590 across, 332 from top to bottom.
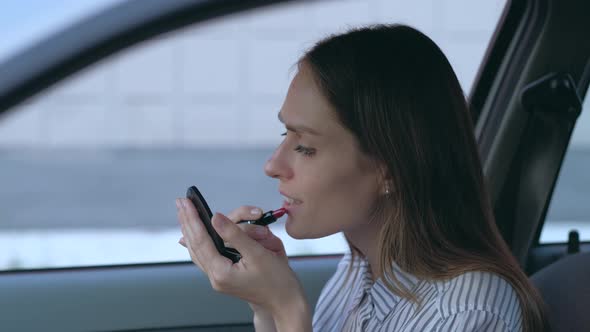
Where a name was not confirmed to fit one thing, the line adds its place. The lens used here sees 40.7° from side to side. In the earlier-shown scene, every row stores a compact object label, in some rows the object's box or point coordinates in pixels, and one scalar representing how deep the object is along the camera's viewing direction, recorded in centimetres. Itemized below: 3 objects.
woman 148
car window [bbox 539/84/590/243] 229
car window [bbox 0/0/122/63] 168
